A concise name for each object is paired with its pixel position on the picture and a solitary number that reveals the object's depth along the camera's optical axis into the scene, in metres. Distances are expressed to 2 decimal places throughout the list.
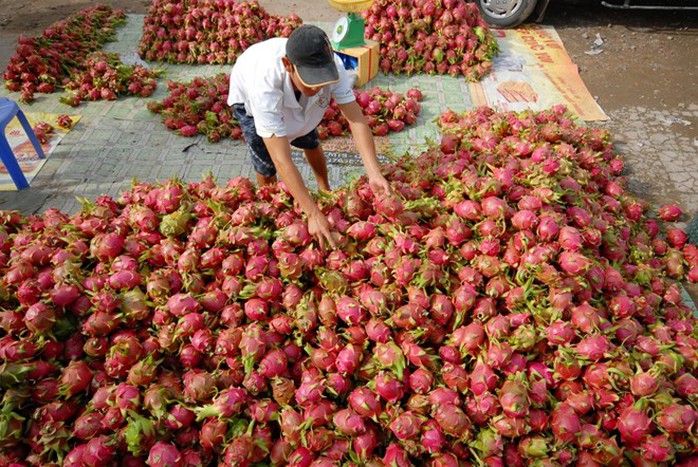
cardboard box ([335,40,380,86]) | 5.20
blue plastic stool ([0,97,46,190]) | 3.72
